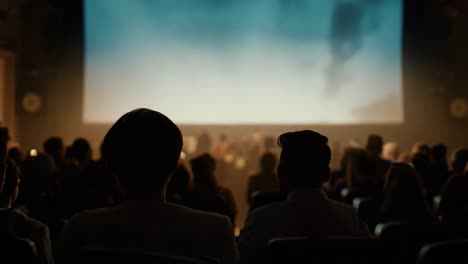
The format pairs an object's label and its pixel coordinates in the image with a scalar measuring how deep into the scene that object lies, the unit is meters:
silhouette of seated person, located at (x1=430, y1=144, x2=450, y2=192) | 7.18
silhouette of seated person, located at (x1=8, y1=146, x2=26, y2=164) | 6.39
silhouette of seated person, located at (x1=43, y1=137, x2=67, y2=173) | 7.31
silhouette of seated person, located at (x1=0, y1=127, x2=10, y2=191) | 2.93
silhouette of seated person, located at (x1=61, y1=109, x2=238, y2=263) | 1.93
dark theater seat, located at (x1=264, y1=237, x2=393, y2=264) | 2.22
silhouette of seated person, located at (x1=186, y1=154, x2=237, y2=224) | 5.79
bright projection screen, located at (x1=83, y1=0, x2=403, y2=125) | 13.97
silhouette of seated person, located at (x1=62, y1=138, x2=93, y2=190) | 6.86
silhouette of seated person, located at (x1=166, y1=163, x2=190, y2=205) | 6.36
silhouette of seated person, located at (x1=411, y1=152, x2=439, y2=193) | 6.48
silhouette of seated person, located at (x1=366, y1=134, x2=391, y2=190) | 7.34
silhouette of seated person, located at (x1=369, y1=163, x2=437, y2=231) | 4.23
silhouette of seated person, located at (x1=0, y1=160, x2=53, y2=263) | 2.93
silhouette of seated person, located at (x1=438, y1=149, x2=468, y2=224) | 5.05
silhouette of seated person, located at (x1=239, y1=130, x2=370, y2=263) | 2.92
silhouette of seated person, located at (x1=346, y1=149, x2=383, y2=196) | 5.86
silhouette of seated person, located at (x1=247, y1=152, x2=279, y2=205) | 7.24
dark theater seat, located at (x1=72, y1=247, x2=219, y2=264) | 1.52
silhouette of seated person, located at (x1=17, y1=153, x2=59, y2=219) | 5.13
